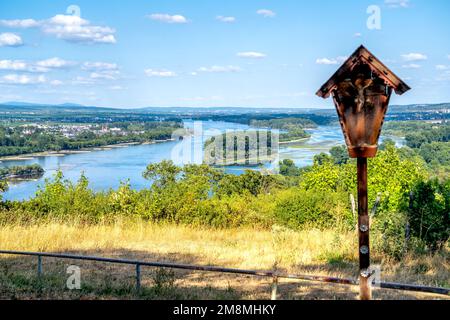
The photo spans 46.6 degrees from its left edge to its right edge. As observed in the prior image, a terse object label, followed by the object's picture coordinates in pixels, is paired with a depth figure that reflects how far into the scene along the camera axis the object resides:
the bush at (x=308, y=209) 14.45
